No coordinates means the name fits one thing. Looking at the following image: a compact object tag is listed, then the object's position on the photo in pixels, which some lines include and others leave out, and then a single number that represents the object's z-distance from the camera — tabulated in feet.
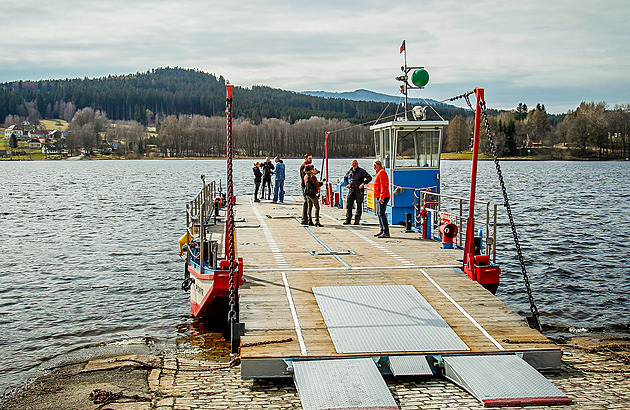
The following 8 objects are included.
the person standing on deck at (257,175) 94.38
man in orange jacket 52.95
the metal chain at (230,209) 31.55
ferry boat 25.32
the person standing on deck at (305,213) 61.82
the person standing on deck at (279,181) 87.30
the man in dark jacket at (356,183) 59.67
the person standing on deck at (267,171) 93.76
